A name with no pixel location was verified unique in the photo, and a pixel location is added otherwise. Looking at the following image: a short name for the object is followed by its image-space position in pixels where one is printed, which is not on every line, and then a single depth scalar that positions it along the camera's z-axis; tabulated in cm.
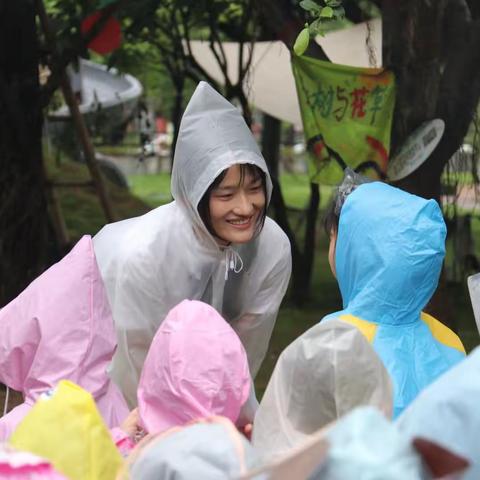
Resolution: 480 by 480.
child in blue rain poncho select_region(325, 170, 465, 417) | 274
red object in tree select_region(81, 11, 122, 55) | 738
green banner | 515
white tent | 872
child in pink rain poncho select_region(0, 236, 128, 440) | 268
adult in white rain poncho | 344
